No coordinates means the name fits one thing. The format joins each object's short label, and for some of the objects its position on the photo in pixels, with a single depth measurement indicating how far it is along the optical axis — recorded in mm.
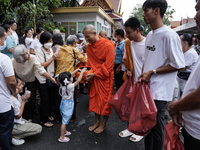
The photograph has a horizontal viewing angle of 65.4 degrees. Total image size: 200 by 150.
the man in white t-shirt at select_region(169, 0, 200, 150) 1061
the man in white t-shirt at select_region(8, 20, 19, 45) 5255
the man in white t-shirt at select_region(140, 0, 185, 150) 1736
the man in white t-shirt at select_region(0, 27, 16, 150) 1797
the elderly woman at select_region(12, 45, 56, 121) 2551
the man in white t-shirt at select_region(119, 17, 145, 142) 2494
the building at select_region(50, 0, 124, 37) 10328
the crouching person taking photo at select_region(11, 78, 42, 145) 2536
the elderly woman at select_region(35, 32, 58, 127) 3049
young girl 2758
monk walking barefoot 2867
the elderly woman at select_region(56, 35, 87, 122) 3221
